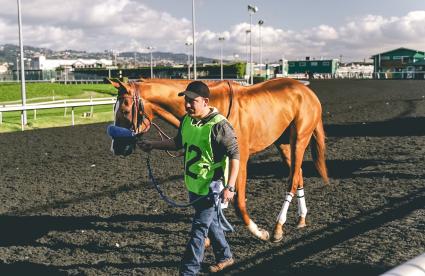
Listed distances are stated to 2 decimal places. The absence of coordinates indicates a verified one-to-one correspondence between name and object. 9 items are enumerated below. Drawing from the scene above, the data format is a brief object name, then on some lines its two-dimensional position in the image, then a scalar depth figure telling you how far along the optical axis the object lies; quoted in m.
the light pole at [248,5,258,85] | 46.69
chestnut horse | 4.65
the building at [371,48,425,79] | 89.19
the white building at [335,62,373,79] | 82.25
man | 3.79
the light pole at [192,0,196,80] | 33.57
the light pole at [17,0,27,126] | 18.03
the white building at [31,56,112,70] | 174.88
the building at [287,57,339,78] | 95.62
